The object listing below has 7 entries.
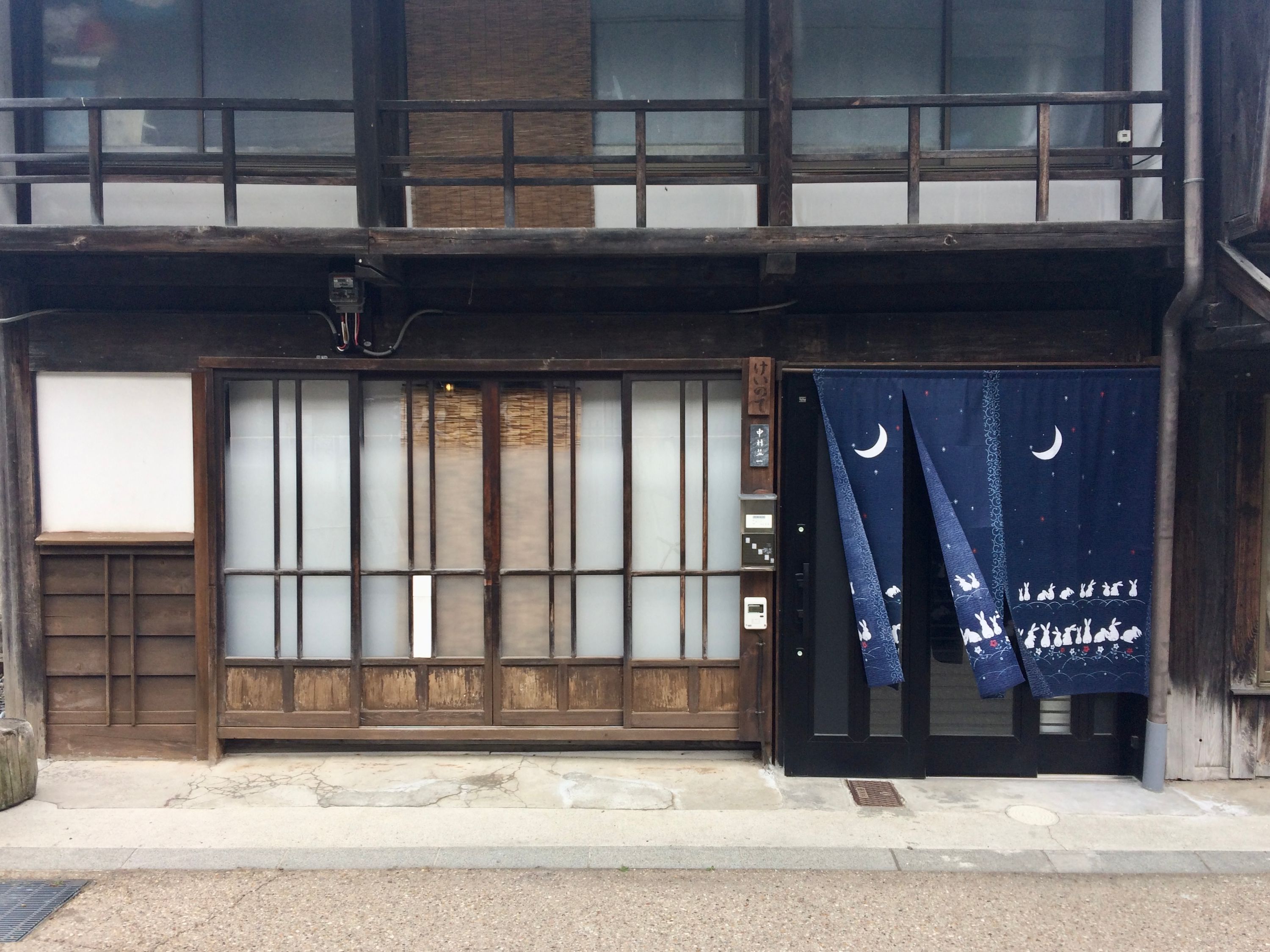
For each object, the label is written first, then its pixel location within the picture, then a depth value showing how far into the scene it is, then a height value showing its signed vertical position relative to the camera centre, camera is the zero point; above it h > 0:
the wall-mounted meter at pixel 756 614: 5.82 -1.25
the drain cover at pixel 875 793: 5.38 -2.51
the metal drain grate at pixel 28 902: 4.03 -2.54
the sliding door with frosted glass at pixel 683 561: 5.97 -0.86
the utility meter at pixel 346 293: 5.49 +1.21
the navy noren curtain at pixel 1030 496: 5.58 -0.32
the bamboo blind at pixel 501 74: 5.93 +3.05
